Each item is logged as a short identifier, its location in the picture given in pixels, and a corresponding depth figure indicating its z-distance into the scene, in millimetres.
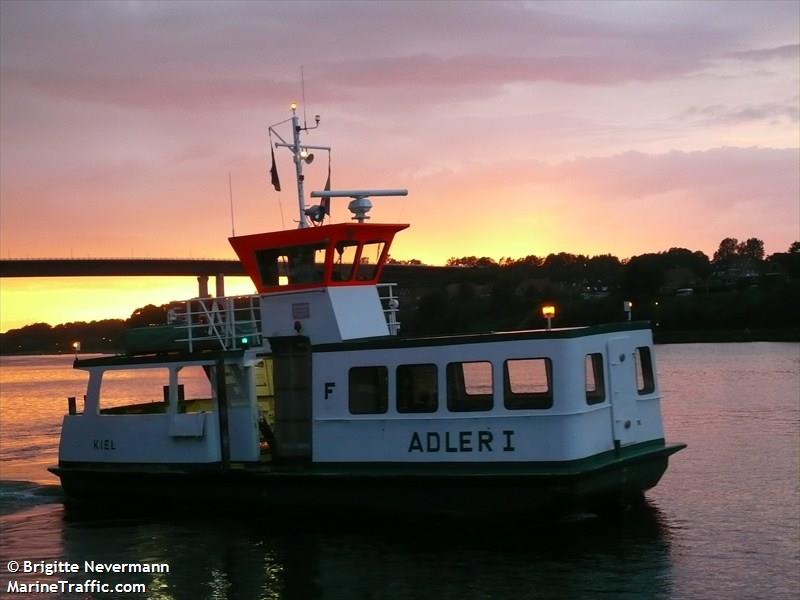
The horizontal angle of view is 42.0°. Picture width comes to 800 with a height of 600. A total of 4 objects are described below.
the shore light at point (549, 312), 15584
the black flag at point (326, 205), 18016
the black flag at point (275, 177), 19005
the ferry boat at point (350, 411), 14656
